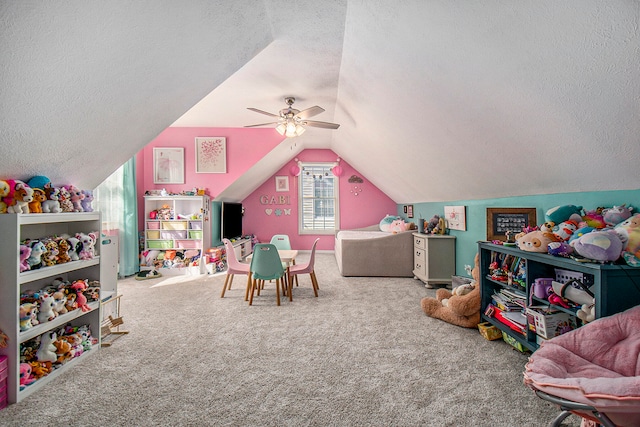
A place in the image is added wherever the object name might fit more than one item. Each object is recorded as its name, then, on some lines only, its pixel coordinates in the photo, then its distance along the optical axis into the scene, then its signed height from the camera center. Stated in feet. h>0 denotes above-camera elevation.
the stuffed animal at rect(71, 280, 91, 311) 7.77 -1.98
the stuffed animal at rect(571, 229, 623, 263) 5.22 -0.62
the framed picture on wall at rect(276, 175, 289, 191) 24.98 +2.44
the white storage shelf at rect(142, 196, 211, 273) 17.08 -0.74
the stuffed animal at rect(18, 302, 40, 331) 6.24 -2.04
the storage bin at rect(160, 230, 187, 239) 17.30 -1.07
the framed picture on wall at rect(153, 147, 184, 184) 17.63 +2.96
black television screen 19.10 -0.38
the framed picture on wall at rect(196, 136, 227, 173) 17.70 +3.74
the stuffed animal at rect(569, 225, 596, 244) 5.99 -0.42
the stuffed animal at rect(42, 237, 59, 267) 6.95 -0.82
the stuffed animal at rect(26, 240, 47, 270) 6.55 -0.78
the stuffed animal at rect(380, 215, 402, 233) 21.34 -0.70
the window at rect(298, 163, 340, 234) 25.39 +1.29
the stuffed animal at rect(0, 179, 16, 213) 6.20 +0.50
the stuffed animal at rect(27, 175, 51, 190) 6.91 +0.79
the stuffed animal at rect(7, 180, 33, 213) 6.34 +0.42
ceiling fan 12.17 +3.72
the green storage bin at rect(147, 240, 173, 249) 17.12 -1.61
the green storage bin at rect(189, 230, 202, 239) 17.20 -1.08
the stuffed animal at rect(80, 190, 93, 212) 8.30 +0.42
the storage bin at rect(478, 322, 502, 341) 8.29 -3.31
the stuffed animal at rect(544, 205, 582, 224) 7.14 -0.06
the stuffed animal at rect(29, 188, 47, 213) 6.70 +0.36
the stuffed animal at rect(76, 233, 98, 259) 7.91 -0.75
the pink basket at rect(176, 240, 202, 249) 17.33 -1.65
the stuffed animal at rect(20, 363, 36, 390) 6.08 -3.19
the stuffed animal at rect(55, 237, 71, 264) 7.34 -0.80
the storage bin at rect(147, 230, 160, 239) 17.12 -1.04
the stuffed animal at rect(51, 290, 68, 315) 7.11 -2.00
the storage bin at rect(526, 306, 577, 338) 6.38 -2.37
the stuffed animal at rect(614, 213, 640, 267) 5.20 -0.51
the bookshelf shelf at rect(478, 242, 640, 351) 5.11 -1.51
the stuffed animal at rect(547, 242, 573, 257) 6.11 -0.77
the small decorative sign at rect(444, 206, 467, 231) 13.03 -0.25
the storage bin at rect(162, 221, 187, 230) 17.15 -0.55
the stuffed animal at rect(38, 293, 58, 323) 6.75 -2.04
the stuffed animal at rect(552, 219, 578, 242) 6.44 -0.42
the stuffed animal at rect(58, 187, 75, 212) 7.58 +0.41
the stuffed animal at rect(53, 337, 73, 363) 6.95 -3.05
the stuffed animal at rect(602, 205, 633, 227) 5.90 -0.10
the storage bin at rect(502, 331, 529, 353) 7.46 -3.32
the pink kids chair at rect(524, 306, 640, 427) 3.52 -2.20
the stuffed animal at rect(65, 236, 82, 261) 7.63 -0.77
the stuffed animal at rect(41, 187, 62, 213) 7.06 +0.34
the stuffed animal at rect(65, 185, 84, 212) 7.93 +0.53
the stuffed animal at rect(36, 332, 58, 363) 6.67 -2.93
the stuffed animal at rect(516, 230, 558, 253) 6.66 -0.67
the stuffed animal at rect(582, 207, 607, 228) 6.27 -0.17
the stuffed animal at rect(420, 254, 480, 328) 9.10 -3.00
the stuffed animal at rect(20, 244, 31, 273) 6.24 -0.80
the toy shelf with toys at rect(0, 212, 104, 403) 6.04 -1.81
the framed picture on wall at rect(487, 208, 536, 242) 8.93 -0.29
